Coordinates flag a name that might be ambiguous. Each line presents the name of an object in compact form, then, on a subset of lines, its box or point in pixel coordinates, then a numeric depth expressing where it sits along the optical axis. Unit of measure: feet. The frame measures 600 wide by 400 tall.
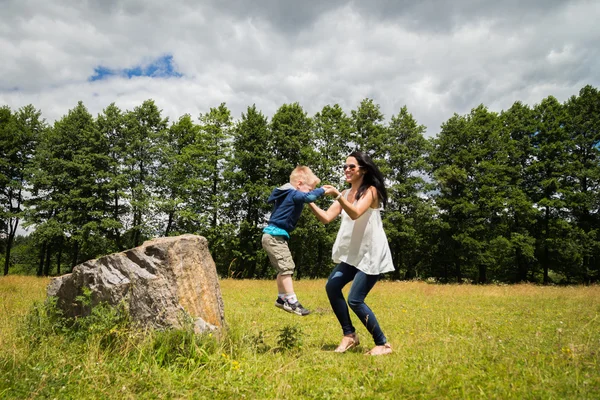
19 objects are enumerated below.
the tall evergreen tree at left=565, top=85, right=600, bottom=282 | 87.55
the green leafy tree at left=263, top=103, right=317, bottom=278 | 89.86
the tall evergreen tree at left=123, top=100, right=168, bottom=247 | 90.63
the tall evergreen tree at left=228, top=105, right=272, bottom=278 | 90.53
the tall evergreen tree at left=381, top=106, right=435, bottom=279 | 92.32
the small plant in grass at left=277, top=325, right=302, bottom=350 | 14.45
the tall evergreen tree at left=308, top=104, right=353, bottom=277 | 88.48
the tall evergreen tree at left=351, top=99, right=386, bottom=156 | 95.81
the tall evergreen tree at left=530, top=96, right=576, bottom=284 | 89.97
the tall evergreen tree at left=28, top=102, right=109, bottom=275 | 86.79
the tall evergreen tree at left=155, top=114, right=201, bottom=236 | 88.68
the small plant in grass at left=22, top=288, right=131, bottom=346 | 13.51
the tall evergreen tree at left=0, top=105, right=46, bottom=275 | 90.02
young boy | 16.89
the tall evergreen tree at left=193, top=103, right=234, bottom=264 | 89.25
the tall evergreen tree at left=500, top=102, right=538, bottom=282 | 88.92
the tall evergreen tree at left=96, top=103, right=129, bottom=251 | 88.43
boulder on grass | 14.14
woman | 13.88
